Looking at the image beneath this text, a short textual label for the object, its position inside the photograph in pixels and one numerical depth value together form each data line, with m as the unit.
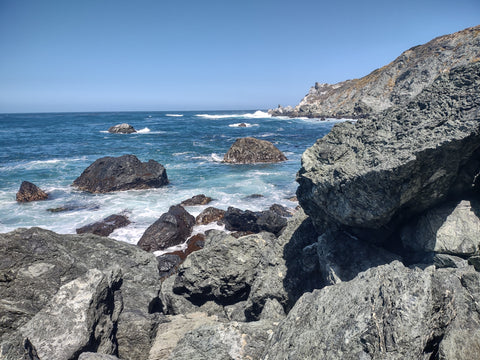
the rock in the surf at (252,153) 29.62
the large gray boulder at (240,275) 6.30
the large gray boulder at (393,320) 2.77
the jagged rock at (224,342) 4.00
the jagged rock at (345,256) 5.25
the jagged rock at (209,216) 14.53
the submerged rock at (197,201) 17.16
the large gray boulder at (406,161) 4.28
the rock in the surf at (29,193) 17.72
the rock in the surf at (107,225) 13.40
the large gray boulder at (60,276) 4.77
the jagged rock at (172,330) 4.70
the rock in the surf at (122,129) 60.38
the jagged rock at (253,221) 12.94
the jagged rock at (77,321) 4.03
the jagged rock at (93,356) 3.81
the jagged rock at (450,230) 4.48
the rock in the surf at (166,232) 12.06
